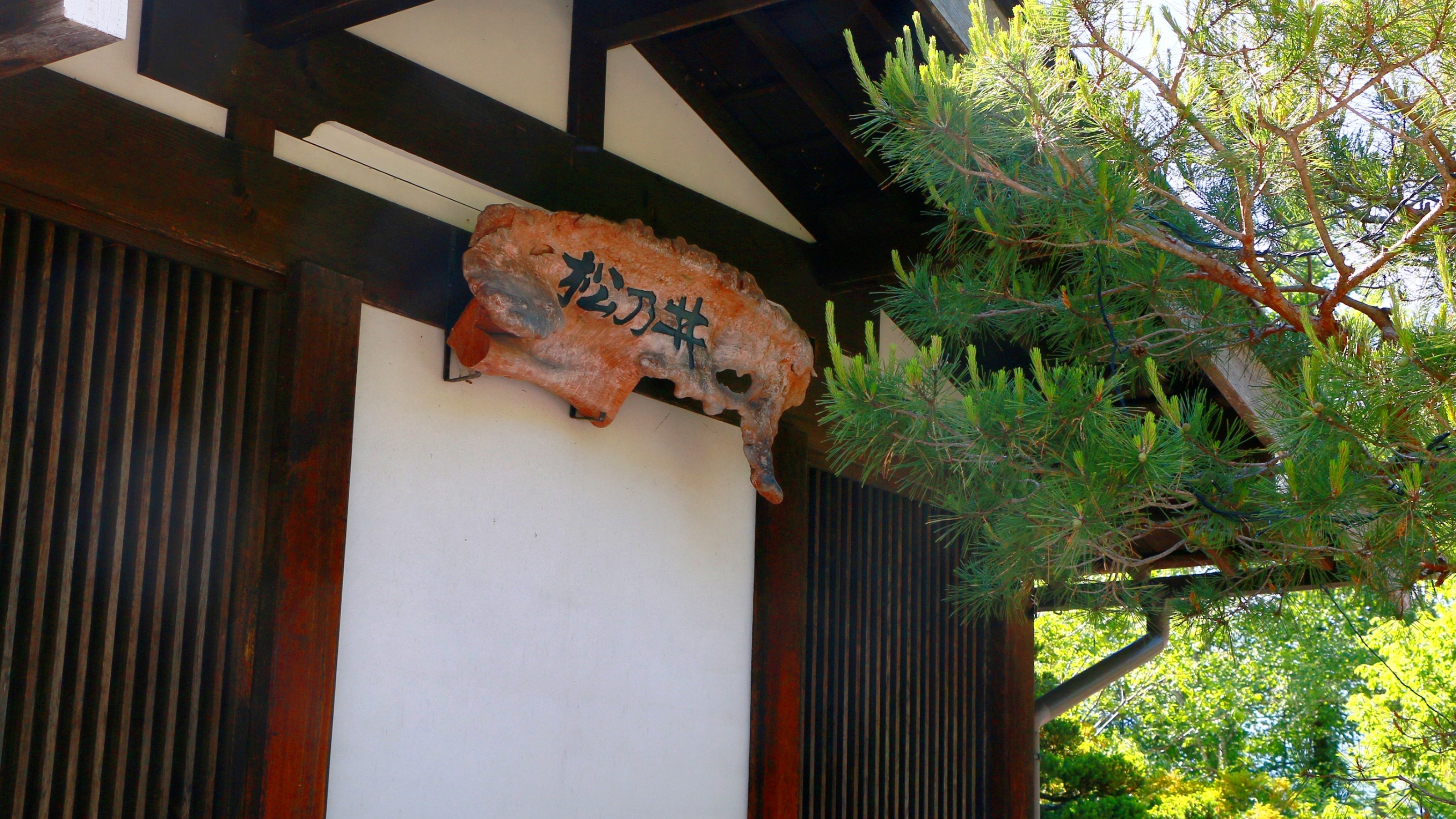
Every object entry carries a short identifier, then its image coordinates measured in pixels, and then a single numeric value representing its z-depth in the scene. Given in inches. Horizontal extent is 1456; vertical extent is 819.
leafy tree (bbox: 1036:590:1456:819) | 632.4
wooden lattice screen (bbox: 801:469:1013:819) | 176.7
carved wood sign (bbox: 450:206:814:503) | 131.0
